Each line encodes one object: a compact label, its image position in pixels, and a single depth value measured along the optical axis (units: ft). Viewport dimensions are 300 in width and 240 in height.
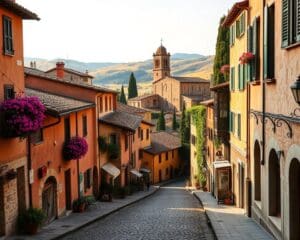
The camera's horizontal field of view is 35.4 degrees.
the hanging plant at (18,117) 50.60
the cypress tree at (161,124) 312.01
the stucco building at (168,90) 414.82
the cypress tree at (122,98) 406.09
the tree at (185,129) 247.29
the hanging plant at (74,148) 76.95
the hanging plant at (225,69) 97.84
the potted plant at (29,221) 56.95
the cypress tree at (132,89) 443.57
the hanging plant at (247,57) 60.70
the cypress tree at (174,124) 325.79
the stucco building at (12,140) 51.96
